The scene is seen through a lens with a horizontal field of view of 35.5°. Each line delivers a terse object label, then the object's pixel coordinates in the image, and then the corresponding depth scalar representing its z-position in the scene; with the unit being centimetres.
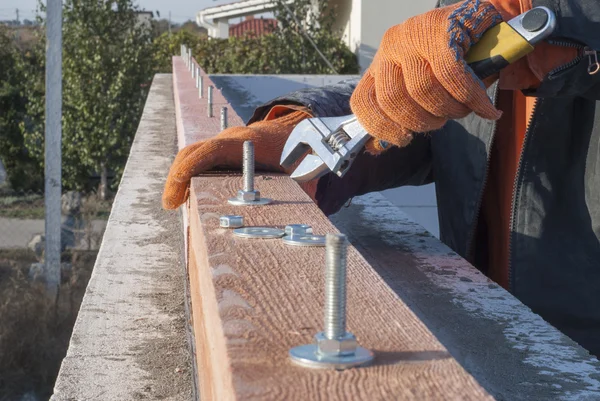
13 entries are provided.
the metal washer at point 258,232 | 164
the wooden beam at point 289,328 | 104
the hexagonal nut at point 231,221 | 171
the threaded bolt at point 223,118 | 304
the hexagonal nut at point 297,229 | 163
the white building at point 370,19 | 1377
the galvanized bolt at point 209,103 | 379
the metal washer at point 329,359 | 108
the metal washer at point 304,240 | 158
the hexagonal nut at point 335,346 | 110
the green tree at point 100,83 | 1733
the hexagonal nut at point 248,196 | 194
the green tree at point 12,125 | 2083
